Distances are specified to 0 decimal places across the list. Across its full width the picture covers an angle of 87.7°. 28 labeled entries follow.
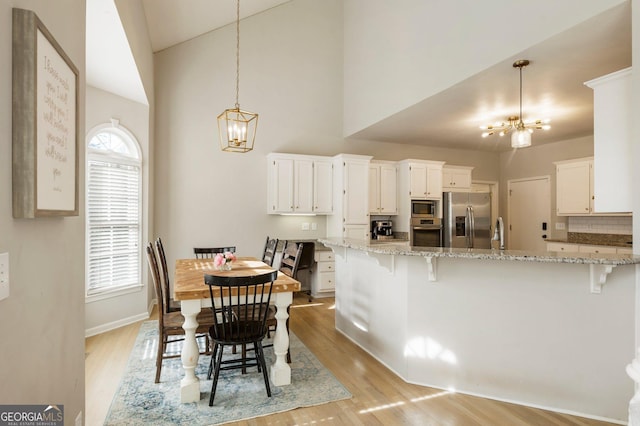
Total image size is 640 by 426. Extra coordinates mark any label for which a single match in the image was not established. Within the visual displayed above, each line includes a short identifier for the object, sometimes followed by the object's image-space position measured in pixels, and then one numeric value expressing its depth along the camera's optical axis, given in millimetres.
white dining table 2344
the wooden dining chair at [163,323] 2545
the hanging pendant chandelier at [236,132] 2994
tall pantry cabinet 5539
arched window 3758
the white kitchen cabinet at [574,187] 5246
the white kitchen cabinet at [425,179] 5930
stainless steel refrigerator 6004
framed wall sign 1073
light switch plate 998
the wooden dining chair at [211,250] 4426
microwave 6004
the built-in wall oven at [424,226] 5973
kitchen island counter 2154
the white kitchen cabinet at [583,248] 4525
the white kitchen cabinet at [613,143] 2328
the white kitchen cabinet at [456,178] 6453
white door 6363
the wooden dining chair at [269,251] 3627
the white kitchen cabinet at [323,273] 5438
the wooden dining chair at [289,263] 2905
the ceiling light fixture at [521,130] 3186
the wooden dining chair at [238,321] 2262
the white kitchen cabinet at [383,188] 5914
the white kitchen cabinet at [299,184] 5379
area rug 2207
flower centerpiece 2924
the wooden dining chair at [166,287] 2996
